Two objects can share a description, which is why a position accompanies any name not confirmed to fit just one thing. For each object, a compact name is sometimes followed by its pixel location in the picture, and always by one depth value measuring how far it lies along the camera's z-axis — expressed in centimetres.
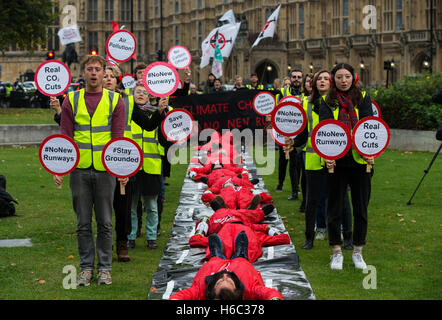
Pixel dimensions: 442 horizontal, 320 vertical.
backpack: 1112
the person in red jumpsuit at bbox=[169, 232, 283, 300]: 575
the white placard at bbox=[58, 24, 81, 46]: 1856
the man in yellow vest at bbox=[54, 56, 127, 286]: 711
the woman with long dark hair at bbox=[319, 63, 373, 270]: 773
